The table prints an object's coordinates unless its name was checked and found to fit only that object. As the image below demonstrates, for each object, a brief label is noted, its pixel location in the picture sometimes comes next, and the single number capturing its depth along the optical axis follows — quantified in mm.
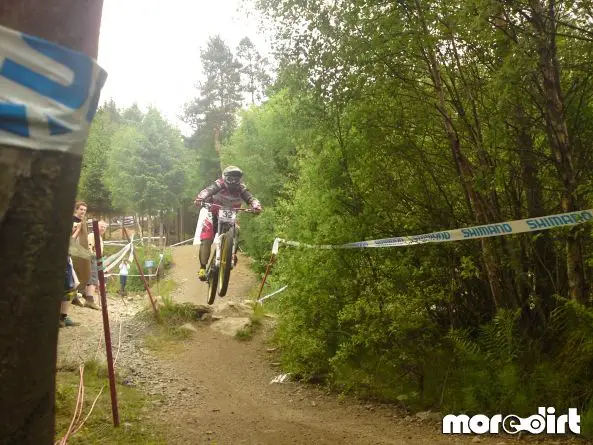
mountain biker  8445
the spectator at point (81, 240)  8766
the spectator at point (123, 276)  15820
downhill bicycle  8273
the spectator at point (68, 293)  7398
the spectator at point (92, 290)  10266
